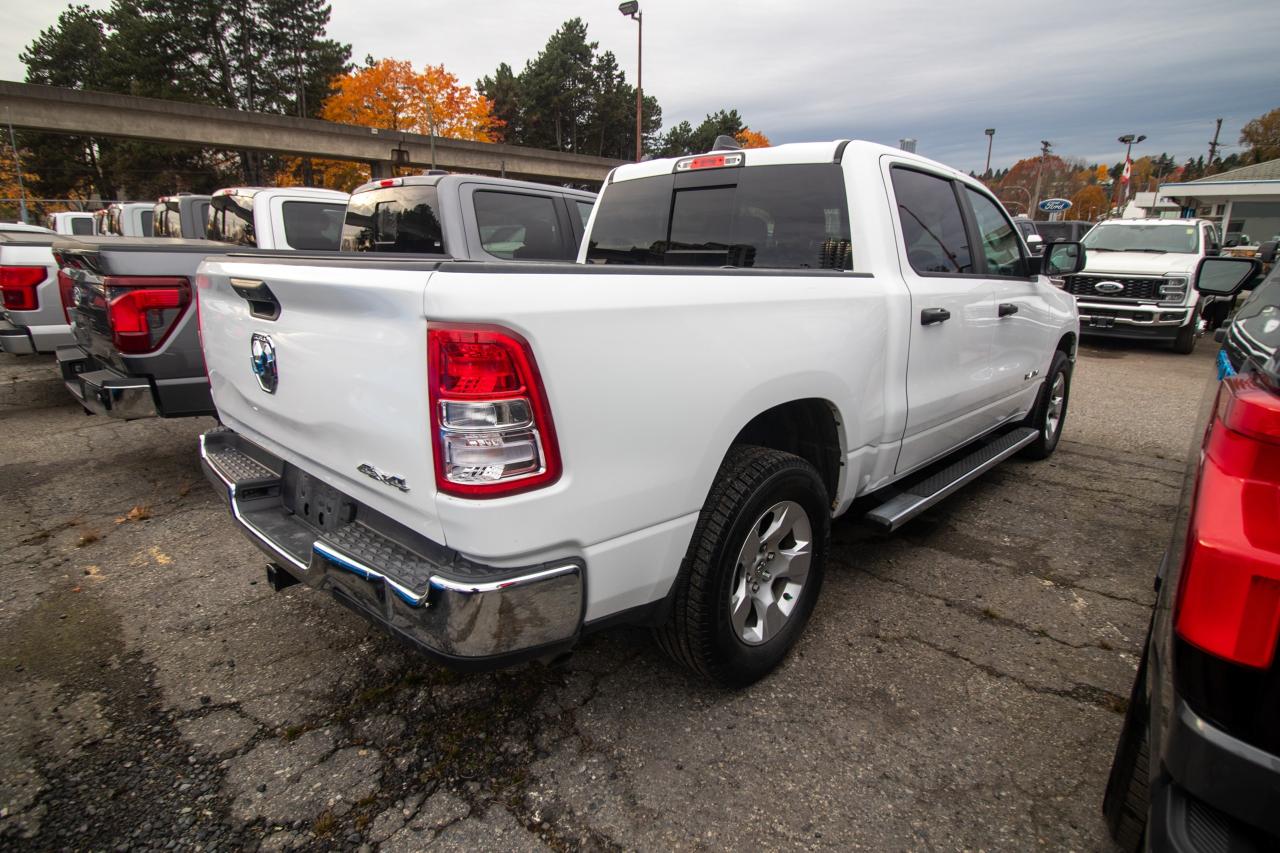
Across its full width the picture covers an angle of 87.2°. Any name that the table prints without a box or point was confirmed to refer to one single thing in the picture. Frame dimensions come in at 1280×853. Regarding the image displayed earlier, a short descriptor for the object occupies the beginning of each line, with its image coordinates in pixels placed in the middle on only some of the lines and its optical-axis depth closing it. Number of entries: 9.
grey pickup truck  3.78
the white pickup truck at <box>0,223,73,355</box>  6.02
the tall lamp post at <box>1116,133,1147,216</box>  53.59
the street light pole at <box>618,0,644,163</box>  29.02
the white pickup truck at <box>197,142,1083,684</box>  1.58
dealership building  27.36
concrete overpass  27.05
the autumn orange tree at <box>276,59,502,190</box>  44.16
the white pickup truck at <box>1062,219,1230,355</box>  10.38
